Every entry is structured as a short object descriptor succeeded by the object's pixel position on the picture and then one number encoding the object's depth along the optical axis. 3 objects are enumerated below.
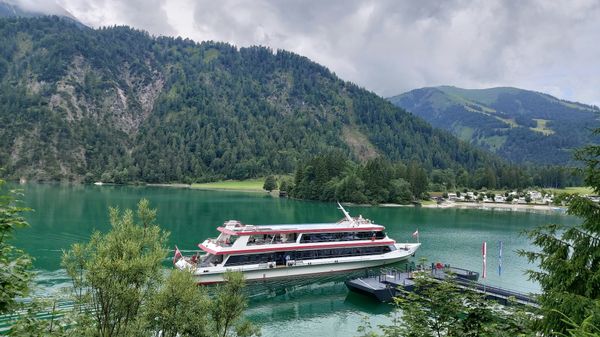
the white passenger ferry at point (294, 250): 47.12
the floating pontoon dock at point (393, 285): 41.22
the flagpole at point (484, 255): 46.66
